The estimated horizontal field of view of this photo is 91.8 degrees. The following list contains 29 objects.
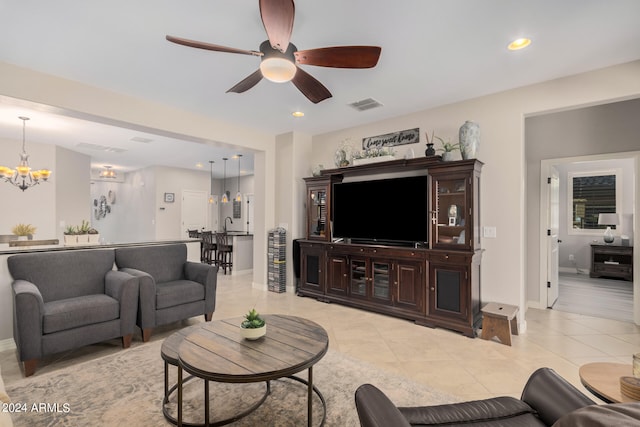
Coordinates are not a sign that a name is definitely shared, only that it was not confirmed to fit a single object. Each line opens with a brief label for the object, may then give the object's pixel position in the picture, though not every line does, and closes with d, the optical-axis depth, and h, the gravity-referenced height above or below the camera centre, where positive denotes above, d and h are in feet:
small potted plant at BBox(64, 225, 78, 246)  12.06 -0.87
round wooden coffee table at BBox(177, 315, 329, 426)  5.45 -2.75
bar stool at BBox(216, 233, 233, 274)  23.39 -2.64
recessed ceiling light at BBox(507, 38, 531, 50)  8.36 +4.76
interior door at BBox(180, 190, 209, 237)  30.53 +0.52
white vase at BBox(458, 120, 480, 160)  11.49 +2.89
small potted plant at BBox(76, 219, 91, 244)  12.27 -0.77
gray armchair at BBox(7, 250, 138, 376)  8.12 -2.63
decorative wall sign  14.21 +3.72
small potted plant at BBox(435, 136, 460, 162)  12.03 +2.55
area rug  6.48 -4.25
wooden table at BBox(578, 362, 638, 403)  4.29 -2.47
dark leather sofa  3.95 -2.81
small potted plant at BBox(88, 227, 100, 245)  12.56 -0.87
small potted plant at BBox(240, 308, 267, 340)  6.79 -2.48
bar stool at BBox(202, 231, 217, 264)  24.77 -2.54
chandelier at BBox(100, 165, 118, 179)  26.15 +3.47
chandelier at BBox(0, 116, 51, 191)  16.05 +2.20
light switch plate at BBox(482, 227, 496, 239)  12.08 -0.62
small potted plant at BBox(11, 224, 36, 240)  13.85 -0.75
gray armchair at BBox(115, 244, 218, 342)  10.47 -2.63
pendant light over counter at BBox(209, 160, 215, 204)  27.22 +4.63
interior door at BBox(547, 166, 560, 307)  14.73 -1.16
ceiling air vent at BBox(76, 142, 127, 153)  20.66 +4.68
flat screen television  13.07 +0.28
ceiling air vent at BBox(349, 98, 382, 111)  12.90 +4.79
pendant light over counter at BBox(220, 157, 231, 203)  35.30 +3.71
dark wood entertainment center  11.44 -1.98
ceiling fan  5.80 +3.56
